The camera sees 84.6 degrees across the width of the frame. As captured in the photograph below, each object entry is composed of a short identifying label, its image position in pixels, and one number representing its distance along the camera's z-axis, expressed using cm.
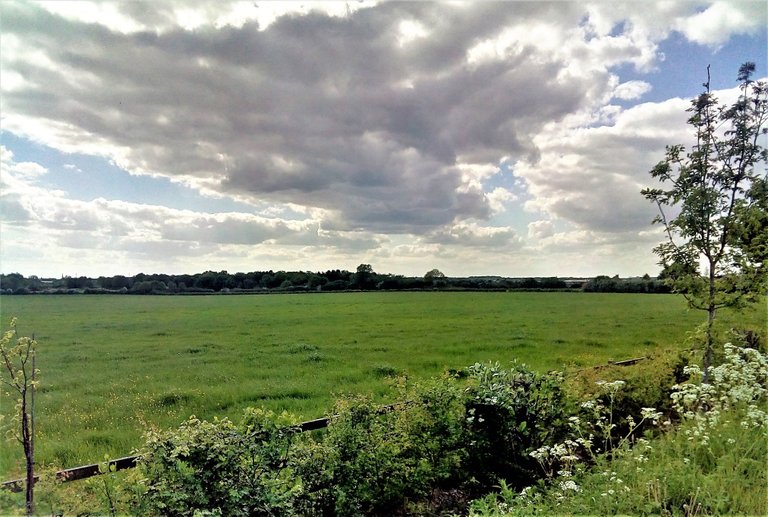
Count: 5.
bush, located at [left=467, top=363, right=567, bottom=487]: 509
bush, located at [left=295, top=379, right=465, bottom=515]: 418
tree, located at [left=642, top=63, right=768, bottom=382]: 661
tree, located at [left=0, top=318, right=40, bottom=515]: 291
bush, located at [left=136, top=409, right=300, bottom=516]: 321
